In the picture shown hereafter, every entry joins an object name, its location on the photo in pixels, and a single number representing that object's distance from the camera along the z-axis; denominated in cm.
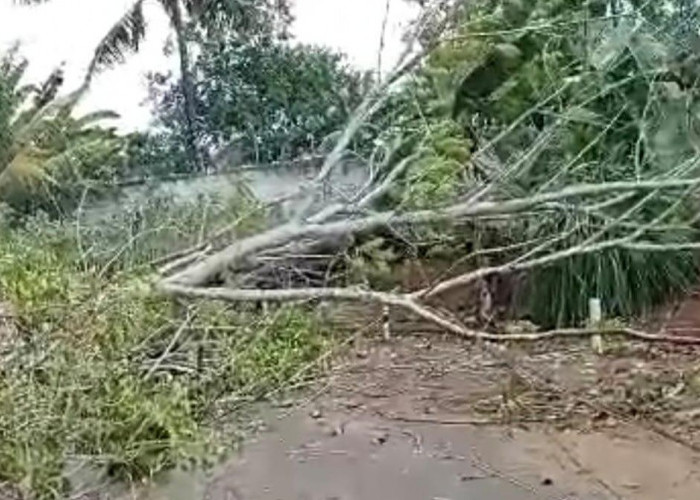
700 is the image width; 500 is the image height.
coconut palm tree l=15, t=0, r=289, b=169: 1024
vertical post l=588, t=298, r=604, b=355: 775
